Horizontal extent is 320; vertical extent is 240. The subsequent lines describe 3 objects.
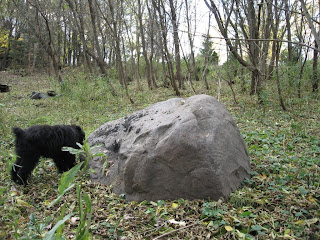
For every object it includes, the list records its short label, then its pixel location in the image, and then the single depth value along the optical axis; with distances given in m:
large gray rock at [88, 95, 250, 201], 3.04
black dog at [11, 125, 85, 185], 3.66
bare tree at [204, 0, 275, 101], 7.10
